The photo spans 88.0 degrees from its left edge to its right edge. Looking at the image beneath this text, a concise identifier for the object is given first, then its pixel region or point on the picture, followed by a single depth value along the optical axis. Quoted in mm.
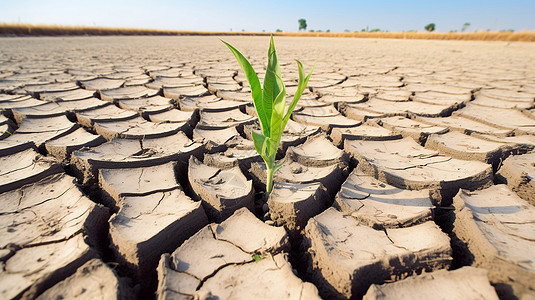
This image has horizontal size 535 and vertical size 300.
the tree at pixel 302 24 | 44812
